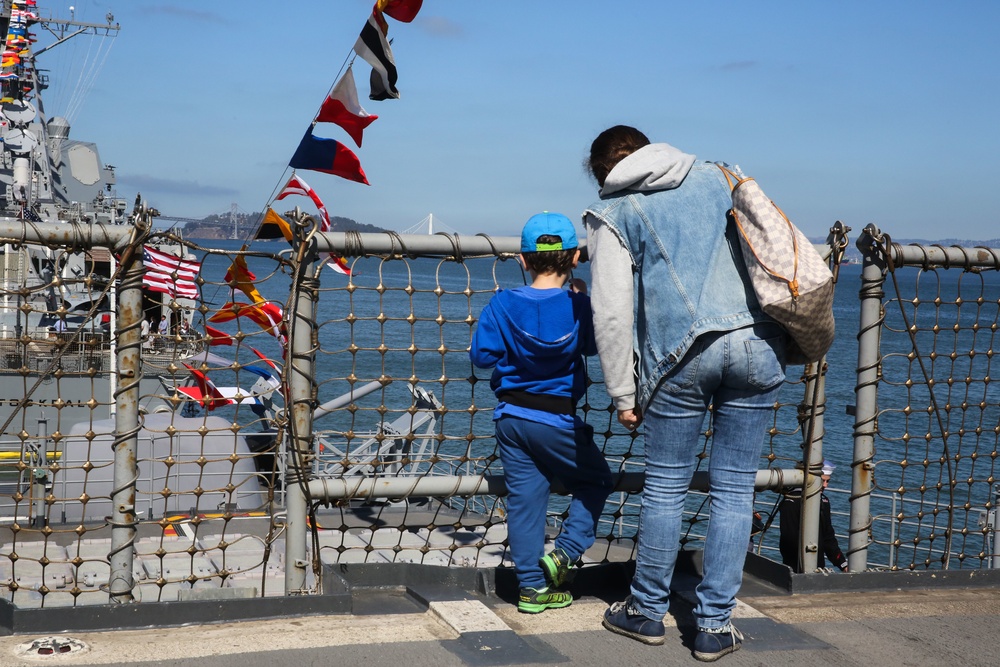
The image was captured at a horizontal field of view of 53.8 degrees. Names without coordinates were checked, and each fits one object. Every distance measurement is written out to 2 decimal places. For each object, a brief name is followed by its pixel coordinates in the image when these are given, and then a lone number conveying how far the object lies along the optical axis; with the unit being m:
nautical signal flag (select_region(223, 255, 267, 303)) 4.33
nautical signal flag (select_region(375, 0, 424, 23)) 6.02
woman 3.31
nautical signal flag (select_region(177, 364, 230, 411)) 3.84
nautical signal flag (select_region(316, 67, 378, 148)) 6.11
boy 3.64
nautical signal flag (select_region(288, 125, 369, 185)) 5.95
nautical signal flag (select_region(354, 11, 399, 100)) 6.06
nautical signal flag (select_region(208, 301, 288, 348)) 3.90
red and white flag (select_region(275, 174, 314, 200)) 8.18
